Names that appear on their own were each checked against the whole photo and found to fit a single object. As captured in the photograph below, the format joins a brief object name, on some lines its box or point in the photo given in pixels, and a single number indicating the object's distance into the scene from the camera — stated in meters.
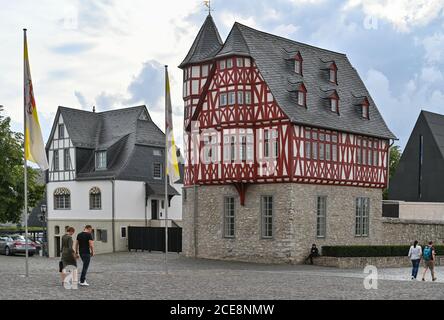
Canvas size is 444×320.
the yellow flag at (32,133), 26.03
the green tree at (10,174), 54.97
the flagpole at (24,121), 25.82
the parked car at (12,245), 51.78
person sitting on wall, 39.56
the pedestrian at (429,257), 30.05
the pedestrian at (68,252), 21.22
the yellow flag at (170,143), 28.91
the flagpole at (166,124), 28.70
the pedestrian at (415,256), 30.73
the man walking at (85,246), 21.73
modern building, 60.94
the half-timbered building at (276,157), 39.50
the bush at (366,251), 39.44
